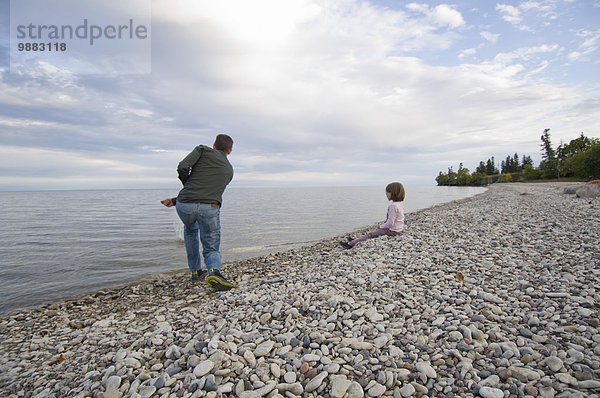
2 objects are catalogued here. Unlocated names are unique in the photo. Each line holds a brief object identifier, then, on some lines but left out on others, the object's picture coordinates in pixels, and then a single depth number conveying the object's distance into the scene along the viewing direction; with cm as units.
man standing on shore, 612
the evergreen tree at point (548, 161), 8875
